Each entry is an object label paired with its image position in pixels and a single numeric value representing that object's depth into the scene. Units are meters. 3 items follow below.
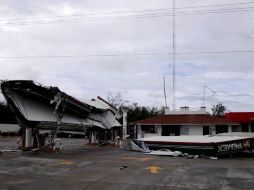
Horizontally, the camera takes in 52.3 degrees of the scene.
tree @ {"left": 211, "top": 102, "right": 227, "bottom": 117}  55.36
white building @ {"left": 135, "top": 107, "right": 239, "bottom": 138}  26.83
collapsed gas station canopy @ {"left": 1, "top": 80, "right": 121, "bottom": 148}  15.41
